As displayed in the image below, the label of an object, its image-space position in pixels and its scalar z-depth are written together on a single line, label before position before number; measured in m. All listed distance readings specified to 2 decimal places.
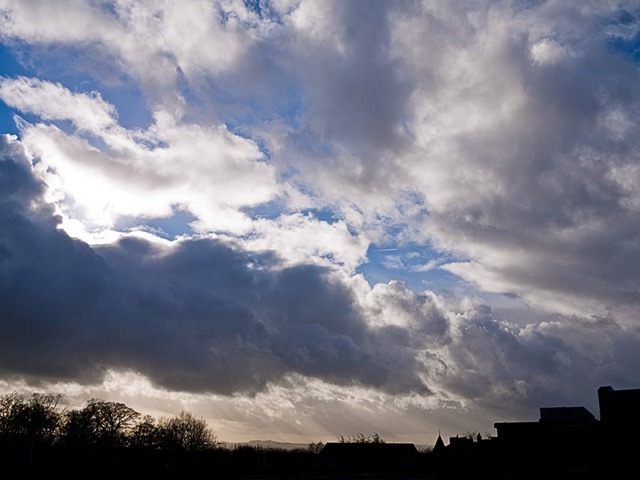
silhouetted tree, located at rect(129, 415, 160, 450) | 97.81
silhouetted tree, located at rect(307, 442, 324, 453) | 156.85
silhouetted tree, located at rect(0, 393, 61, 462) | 87.25
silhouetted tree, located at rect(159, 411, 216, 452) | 103.69
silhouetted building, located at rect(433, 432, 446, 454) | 114.12
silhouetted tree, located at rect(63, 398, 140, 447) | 92.94
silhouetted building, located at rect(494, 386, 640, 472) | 42.78
